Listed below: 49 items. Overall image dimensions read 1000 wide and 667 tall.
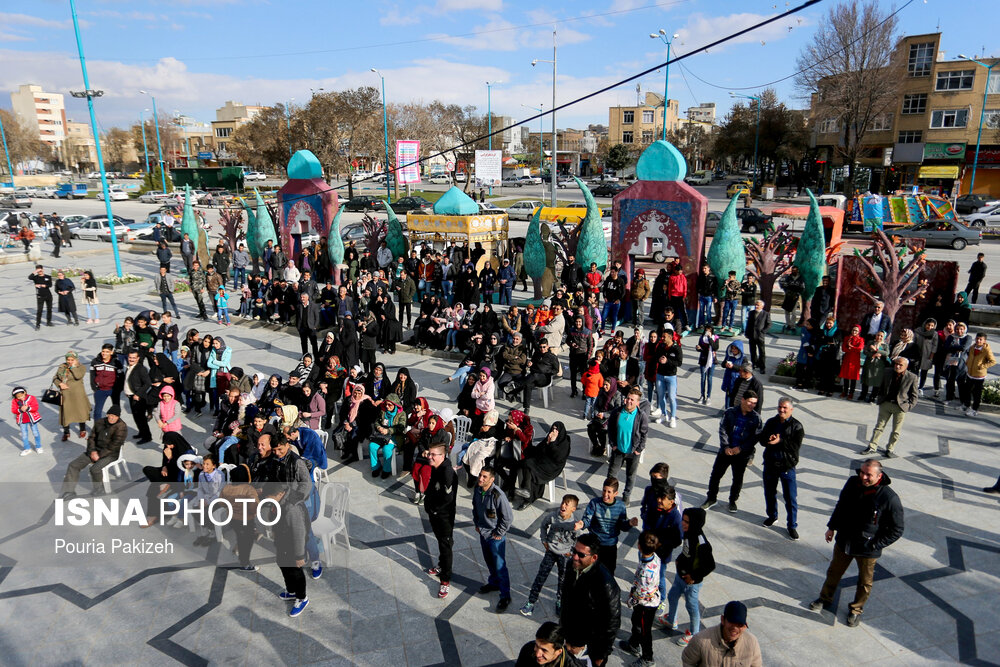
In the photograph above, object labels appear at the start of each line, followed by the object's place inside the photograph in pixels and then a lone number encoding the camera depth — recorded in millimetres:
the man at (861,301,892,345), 11456
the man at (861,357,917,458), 8414
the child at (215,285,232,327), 16938
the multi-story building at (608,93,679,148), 90062
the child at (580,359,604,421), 9945
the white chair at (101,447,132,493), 8555
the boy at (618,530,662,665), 5152
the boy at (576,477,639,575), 5516
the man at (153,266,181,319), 16203
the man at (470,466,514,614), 5832
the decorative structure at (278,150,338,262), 21469
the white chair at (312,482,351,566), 6781
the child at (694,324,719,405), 10681
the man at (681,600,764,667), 3998
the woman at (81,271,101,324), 17188
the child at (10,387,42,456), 9406
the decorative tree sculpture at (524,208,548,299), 17906
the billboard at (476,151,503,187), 36688
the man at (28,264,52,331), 16781
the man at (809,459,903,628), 5492
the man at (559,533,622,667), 4676
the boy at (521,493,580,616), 5391
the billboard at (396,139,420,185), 38175
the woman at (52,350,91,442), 9781
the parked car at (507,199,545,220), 39812
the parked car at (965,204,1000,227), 30891
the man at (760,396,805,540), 6793
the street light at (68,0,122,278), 19833
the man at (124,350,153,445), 9906
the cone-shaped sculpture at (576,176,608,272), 16938
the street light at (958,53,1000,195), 39969
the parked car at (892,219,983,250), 26750
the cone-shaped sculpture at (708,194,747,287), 15141
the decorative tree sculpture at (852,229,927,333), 12133
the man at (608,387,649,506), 7672
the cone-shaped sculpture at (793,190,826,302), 14891
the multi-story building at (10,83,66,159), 133500
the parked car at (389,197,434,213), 42000
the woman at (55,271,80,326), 16594
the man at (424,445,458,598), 6031
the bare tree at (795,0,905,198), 39781
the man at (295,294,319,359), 13297
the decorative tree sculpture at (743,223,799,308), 15164
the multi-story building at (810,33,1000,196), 40906
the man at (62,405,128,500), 8281
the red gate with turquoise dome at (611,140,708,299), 15367
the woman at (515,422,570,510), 7609
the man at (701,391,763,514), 7264
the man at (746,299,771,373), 11734
